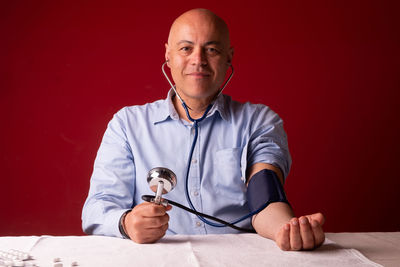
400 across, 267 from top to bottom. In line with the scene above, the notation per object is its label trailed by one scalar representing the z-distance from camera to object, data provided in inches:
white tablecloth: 37.3
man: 60.3
